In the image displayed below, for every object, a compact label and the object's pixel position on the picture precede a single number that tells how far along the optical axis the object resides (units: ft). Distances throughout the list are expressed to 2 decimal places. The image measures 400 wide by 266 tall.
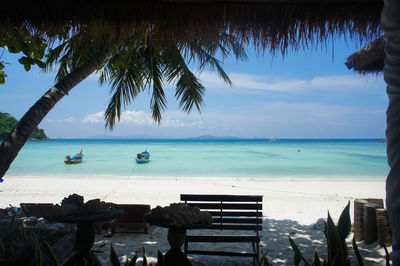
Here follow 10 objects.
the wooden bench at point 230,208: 12.02
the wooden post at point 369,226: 12.82
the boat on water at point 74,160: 81.38
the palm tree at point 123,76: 9.17
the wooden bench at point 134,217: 15.49
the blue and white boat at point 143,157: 87.62
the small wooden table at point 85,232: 7.70
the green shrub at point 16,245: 6.96
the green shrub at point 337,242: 3.78
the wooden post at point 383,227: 12.17
